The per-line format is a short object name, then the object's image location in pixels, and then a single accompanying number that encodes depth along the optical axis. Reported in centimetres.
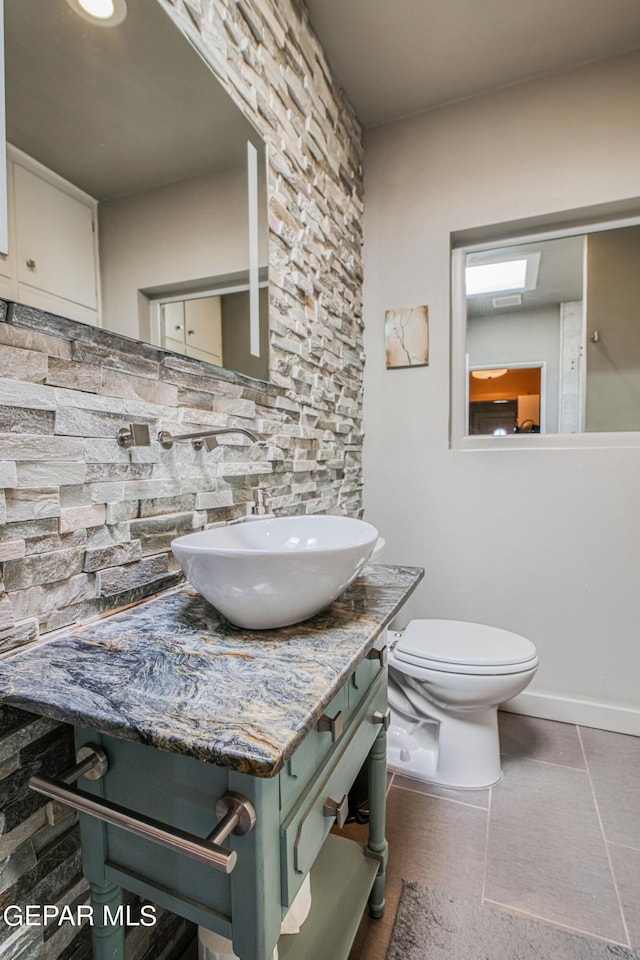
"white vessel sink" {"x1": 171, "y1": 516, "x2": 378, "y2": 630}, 67
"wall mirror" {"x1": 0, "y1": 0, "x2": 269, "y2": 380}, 74
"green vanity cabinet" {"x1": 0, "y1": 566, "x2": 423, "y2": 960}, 51
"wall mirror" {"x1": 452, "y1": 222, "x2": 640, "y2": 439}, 192
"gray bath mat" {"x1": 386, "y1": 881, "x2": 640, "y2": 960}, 104
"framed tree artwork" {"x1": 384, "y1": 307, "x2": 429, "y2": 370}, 209
